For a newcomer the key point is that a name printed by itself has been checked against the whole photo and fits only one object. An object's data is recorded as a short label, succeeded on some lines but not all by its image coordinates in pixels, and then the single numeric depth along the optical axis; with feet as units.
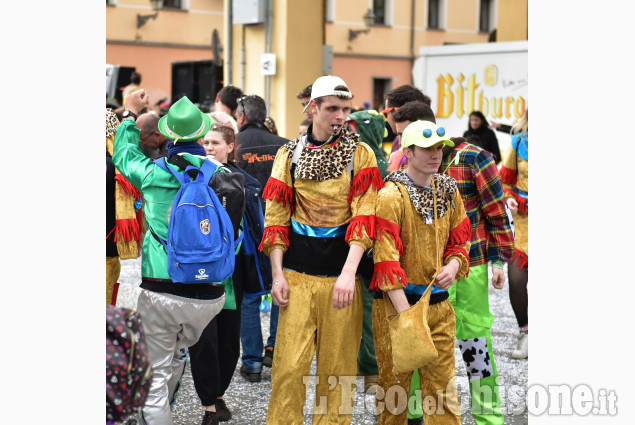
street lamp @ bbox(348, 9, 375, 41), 107.14
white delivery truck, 46.24
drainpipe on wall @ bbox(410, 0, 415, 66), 115.65
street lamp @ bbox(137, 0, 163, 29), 101.96
